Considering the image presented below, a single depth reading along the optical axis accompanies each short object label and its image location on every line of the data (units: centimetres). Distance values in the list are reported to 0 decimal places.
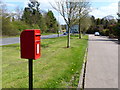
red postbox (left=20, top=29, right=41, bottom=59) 250
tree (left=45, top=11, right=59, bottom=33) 5213
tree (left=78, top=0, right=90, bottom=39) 1514
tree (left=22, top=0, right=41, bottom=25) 4097
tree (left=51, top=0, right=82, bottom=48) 1378
